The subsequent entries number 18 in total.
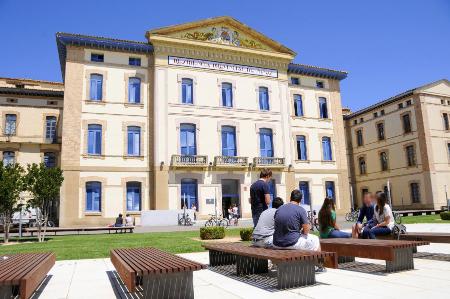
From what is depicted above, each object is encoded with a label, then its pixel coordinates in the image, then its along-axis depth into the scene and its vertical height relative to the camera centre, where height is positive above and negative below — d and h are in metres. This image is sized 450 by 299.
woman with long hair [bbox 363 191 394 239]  7.77 -0.39
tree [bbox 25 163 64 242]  15.42 +1.23
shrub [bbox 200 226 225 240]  13.84 -0.88
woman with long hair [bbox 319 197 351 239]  7.68 -0.45
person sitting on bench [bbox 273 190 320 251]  5.78 -0.36
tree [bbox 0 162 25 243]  14.50 +1.06
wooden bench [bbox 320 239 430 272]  5.70 -0.76
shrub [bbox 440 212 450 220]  19.92 -0.86
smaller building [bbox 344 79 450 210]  34.03 +5.24
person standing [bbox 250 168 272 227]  7.21 +0.23
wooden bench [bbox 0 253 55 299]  3.98 -0.66
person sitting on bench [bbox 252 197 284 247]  6.29 -0.38
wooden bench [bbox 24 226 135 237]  19.28 -0.77
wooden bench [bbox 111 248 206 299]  4.24 -0.75
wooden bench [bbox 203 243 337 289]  4.99 -0.83
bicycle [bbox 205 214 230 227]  22.01 -0.79
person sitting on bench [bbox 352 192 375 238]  8.20 -0.28
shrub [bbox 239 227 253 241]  12.85 -0.87
